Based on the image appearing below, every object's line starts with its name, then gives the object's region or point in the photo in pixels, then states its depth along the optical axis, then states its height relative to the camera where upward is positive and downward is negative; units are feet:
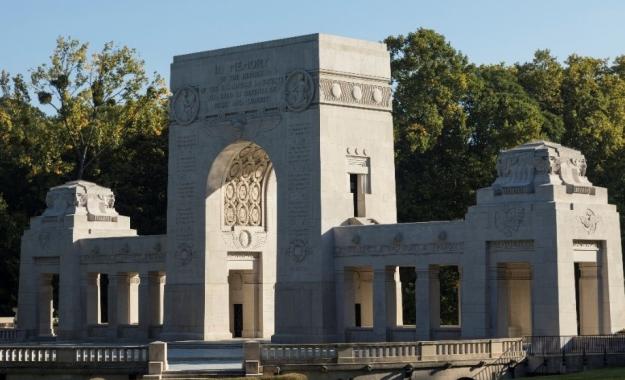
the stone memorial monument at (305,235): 182.60 +15.66
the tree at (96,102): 283.18 +46.72
